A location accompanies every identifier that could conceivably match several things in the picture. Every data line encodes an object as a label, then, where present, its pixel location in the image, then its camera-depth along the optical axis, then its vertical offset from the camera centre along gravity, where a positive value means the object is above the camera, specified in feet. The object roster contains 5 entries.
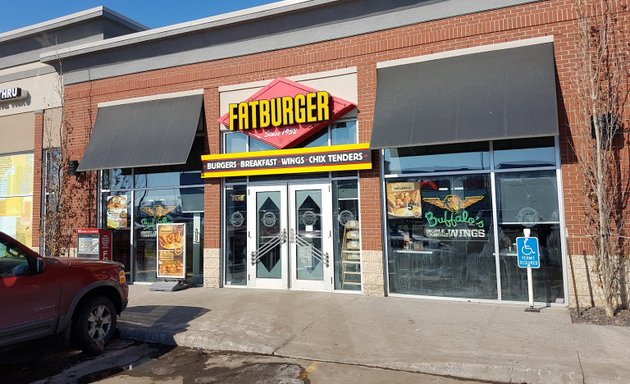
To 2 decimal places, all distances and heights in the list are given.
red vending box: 37.35 -1.66
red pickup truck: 17.76 -3.15
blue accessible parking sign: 24.95 -2.08
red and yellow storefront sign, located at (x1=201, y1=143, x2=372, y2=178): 31.09 +4.19
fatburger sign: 32.14 +7.72
